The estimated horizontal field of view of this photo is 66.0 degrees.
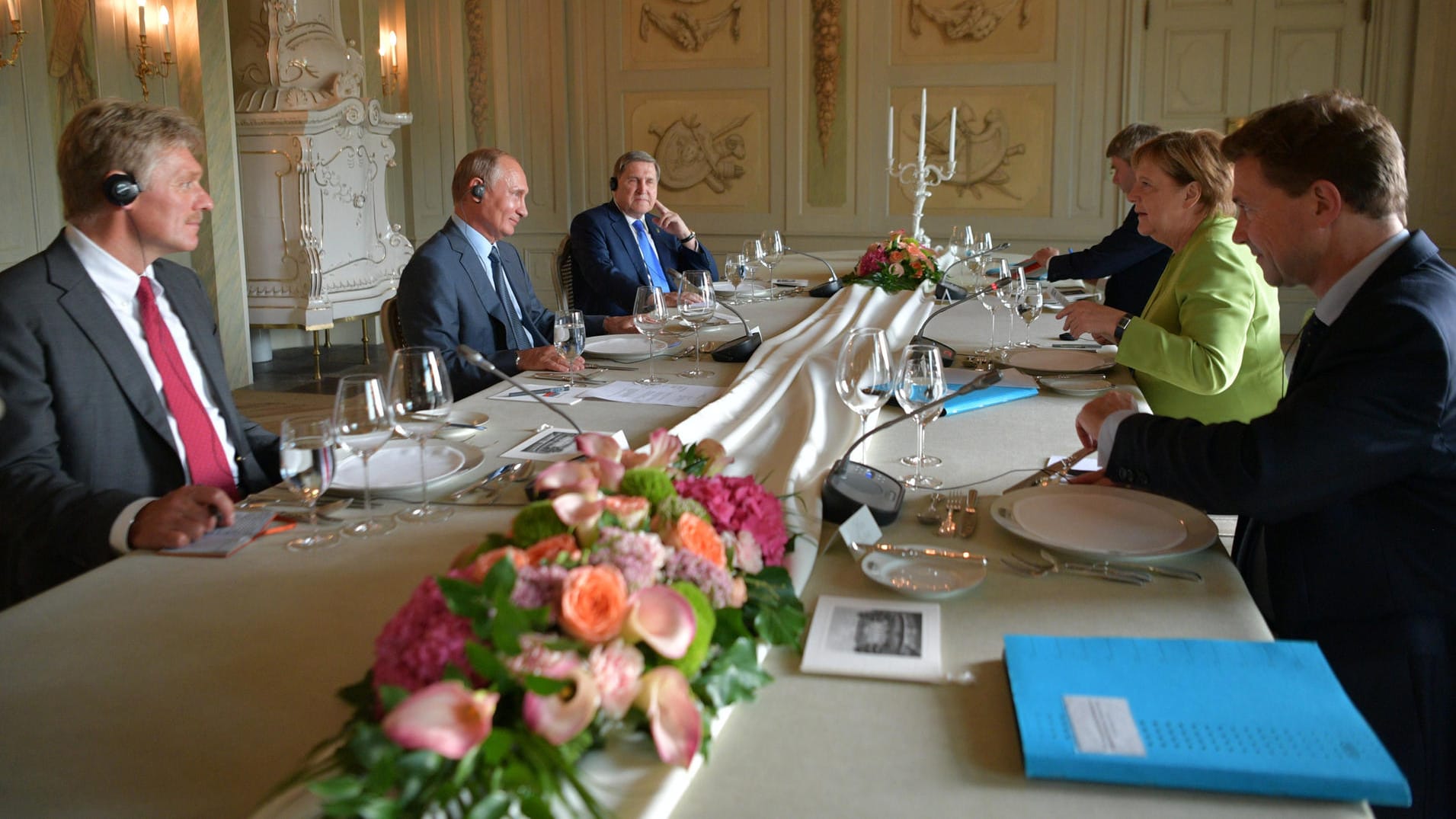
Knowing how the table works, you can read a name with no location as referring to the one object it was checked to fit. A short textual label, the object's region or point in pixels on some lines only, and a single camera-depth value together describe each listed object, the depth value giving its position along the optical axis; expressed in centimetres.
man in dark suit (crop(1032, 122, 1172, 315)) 422
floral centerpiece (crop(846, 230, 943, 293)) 435
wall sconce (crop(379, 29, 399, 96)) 779
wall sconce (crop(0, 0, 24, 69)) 464
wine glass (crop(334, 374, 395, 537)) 160
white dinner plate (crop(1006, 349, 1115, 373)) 285
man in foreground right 159
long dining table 98
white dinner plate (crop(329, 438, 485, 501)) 183
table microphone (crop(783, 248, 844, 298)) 450
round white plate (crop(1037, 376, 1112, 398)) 261
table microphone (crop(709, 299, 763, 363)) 305
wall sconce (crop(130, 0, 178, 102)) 552
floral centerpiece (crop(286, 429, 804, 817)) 82
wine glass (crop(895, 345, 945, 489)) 182
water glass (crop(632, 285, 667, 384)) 295
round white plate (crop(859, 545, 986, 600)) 140
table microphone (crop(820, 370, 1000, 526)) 167
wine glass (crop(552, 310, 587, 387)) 273
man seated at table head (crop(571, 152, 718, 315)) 496
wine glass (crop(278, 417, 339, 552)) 150
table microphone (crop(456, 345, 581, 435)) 163
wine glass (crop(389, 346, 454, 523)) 174
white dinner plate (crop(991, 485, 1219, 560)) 155
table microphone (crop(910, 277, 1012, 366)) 299
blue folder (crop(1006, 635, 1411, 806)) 96
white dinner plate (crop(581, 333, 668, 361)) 315
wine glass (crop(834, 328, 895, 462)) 179
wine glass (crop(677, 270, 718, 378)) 303
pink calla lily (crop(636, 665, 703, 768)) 91
